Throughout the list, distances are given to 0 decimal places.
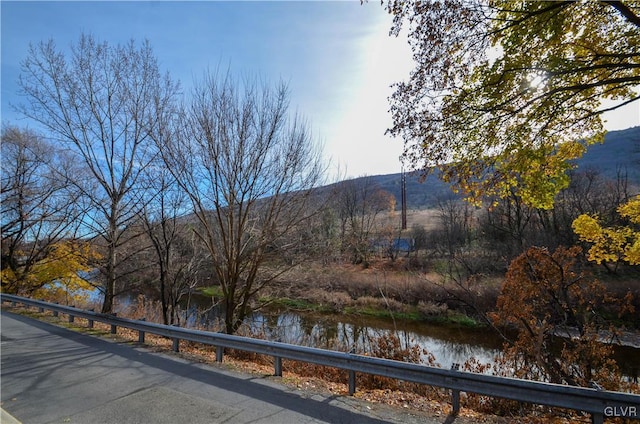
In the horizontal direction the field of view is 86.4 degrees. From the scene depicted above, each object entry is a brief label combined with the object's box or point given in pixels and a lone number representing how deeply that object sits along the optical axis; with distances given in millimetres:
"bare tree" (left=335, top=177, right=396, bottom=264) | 44928
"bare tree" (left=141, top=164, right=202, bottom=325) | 12523
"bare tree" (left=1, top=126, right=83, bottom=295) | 18891
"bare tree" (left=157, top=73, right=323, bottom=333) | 10117
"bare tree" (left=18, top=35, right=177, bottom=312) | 11820
